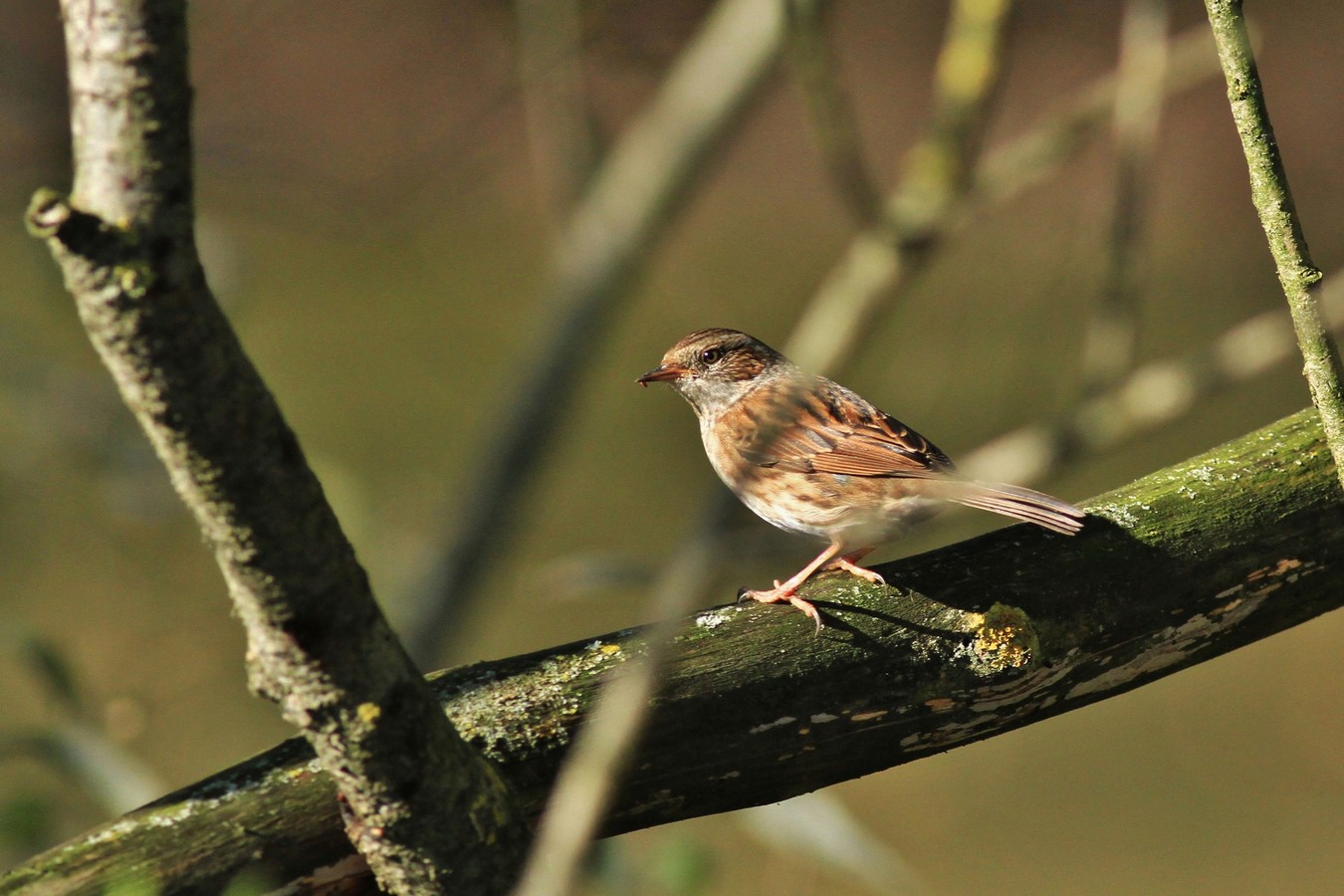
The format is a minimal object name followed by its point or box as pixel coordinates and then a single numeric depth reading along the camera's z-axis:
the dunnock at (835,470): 6.42
